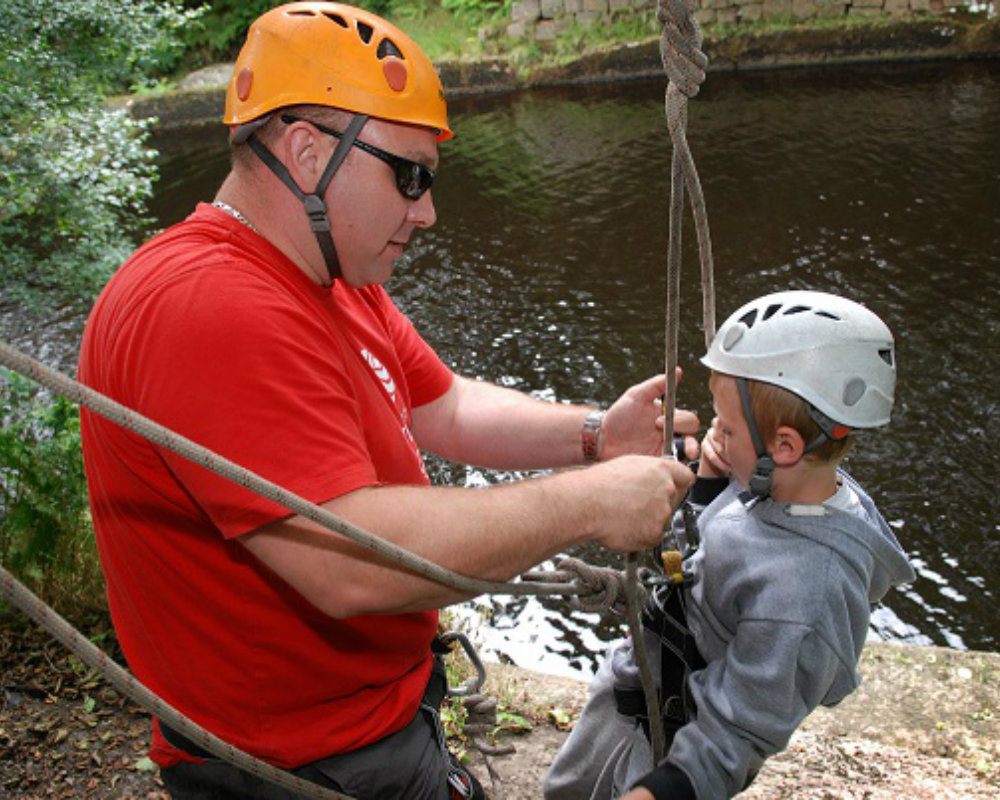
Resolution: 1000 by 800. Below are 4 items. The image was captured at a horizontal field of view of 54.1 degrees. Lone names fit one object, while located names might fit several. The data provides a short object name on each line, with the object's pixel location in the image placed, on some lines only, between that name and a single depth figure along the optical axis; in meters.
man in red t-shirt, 1.72
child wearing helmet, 2.09
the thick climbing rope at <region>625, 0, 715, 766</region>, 2.02
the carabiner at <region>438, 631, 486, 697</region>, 2.64
